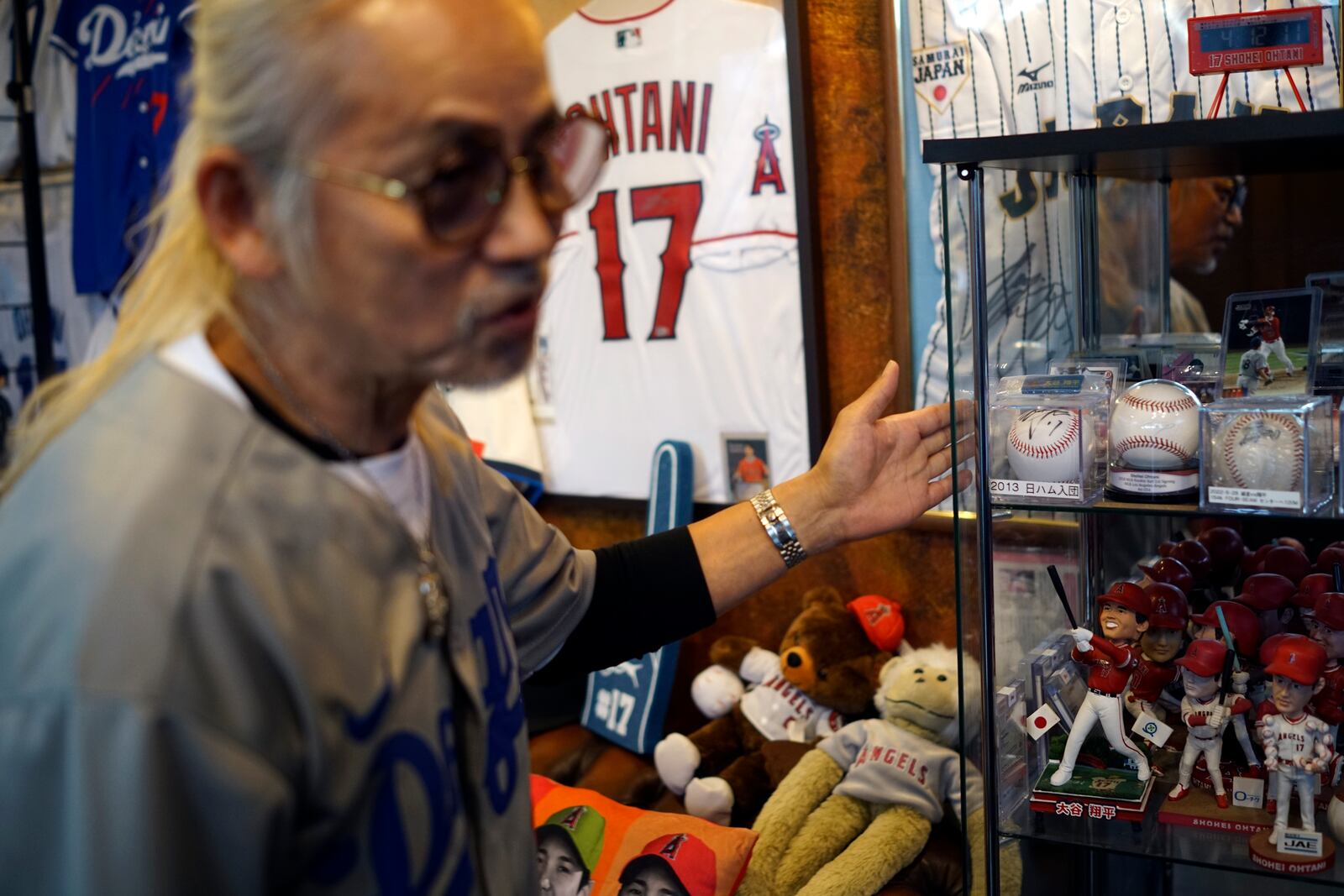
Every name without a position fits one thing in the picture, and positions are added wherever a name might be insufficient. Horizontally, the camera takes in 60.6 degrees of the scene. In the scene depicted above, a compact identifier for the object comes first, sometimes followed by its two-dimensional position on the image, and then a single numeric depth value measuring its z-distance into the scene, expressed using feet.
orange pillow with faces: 6.39
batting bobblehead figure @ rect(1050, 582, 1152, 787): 5.09
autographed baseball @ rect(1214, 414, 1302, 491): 4.38
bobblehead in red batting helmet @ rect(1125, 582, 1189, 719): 5.13
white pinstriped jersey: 5.01
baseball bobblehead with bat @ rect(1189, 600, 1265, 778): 4.98
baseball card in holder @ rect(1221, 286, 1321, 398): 4.74
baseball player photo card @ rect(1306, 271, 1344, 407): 4.62
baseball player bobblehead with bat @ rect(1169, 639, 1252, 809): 4.91
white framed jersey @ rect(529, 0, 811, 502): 8.23
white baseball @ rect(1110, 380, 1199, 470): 4.65
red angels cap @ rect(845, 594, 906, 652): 7.94
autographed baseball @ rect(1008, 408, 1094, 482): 4.83
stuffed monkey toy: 6.66
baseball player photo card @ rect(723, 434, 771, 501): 8.64
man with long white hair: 2.50
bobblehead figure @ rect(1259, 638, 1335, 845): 4.65
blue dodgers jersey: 11.41
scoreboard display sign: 5.19
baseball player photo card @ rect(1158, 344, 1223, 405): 4.93
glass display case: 4.54
